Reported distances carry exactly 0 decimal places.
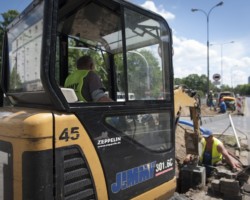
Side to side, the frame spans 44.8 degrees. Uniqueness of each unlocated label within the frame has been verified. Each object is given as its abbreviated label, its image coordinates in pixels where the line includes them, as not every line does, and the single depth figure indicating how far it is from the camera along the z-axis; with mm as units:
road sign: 21094
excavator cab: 2176
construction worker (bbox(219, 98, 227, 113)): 21769
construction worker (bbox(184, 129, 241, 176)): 6199
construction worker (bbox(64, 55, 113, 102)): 2855
